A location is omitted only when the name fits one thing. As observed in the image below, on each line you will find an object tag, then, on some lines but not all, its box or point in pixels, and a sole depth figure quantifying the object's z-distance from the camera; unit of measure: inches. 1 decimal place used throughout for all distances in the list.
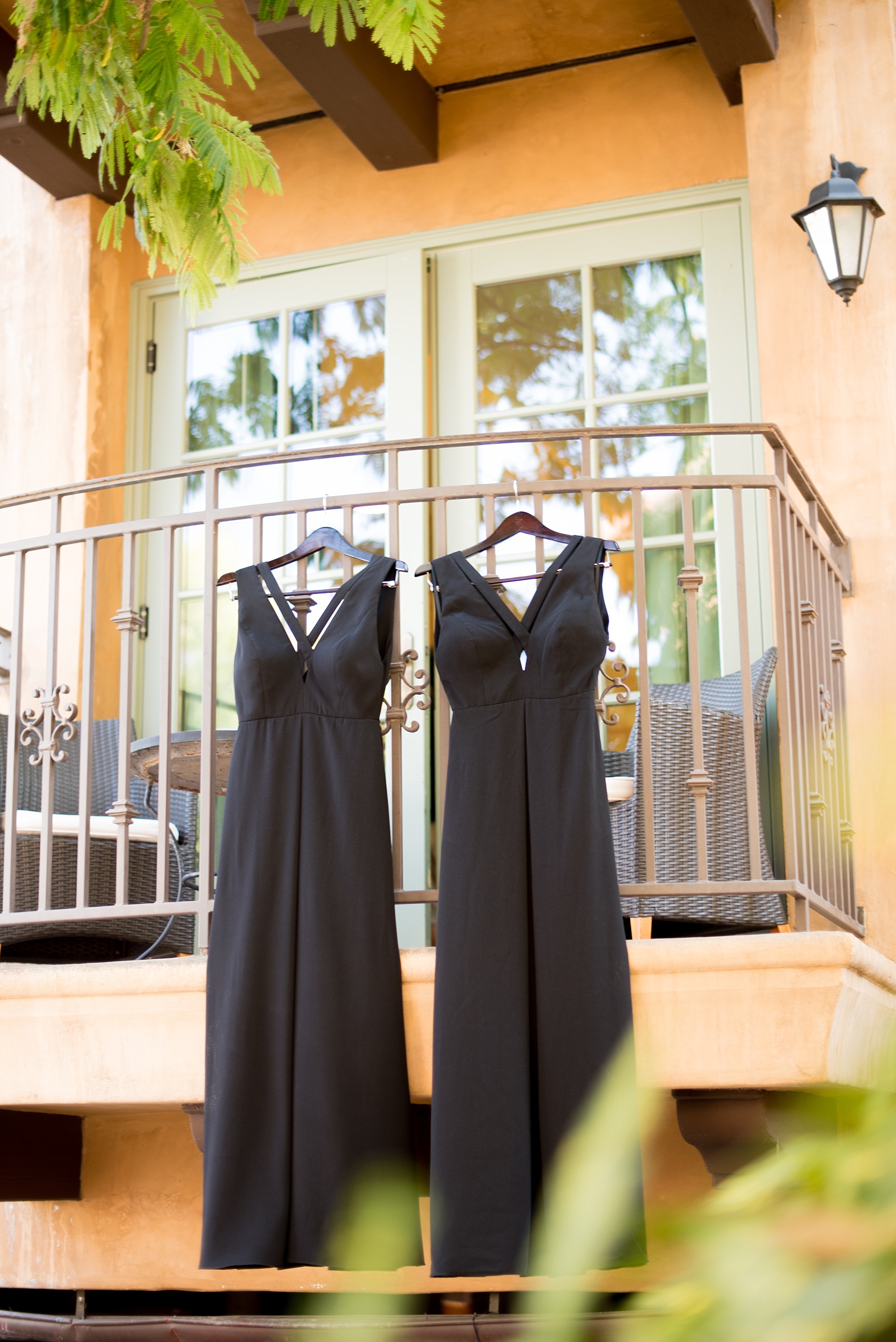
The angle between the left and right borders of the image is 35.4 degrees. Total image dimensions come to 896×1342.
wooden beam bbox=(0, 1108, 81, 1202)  144.6
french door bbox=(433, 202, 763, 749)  196.4
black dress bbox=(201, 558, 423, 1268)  104.2
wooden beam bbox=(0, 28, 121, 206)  208.5
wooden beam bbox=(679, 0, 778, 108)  178.2
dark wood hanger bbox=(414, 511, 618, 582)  119.0
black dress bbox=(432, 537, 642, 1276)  100.7
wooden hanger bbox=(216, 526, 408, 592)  120.3
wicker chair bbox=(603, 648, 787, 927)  147.1
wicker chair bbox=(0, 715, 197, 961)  155.1
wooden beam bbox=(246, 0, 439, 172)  187.6
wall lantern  171.8
